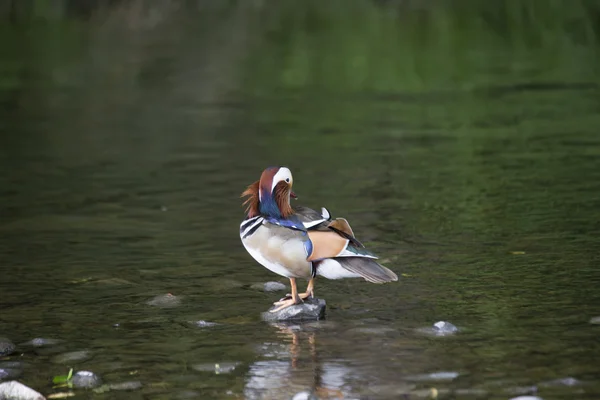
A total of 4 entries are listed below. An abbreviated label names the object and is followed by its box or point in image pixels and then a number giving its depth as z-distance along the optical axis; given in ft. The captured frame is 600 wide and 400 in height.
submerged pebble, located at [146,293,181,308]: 49.03
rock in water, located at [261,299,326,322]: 45.37
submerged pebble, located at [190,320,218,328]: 45.42
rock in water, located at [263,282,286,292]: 51.21
